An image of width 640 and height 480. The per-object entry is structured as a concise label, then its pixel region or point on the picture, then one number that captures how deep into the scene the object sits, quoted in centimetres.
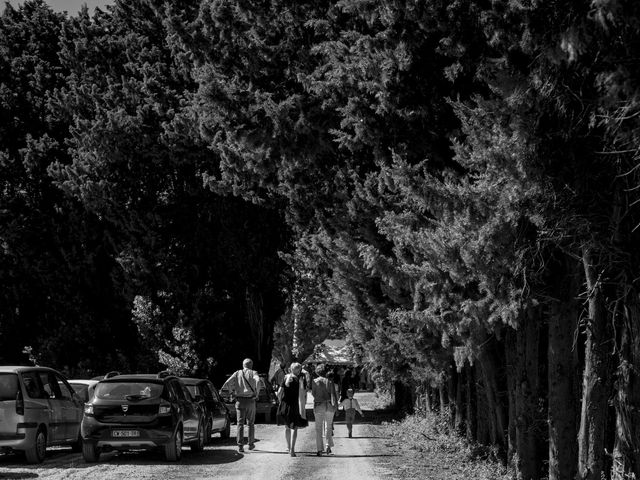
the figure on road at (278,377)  3323
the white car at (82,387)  2161
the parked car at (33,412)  1608
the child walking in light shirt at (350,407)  2530
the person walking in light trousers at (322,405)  1944
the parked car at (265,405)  3264
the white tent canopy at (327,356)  7251
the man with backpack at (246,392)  1984
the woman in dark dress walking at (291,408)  1847
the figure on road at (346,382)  3344
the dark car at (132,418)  1683
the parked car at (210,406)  2122
